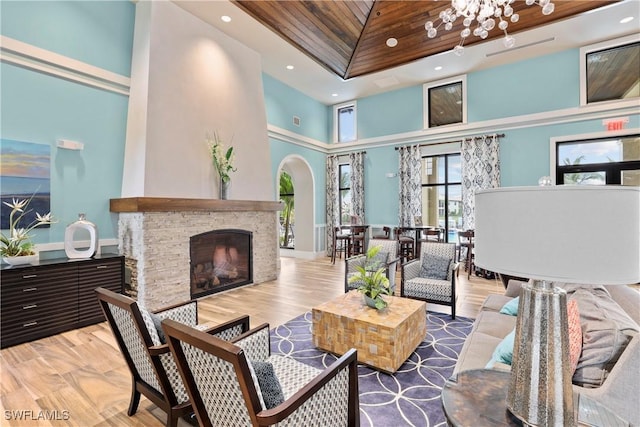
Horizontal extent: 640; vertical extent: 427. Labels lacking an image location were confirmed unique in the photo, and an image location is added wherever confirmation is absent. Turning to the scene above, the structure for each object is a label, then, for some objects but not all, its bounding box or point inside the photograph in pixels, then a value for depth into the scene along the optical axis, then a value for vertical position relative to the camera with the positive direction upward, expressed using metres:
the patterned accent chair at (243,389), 1.18 -0.72
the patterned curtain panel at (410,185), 7.77 +1.13
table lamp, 0.81 -0.07
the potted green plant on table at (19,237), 3.33 -0.19
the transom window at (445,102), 7.27 +3.13
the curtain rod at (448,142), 6.75 +2.13
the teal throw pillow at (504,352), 1.68 -0.69
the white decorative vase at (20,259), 3.29 -0.42
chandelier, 3.22 +2.35
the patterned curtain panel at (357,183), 8.58 +1.26
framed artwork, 3.51 +0.54
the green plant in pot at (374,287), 2.97 -0.58
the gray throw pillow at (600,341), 1.45 -0.53
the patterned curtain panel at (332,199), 8.95 +0.84
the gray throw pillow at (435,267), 4.25 -0.52
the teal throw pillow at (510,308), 2.68 -0.69
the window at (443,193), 7.48 +0.93
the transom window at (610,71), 5.62 +3.07
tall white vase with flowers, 5.02 +1.09
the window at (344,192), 9.13 +1.07
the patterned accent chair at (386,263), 4.33 -0.49
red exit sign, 5.65 +2.06
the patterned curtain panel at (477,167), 6.77 +1.43
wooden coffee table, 2.63 -0.93
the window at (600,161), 5.67 +1.40
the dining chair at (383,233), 8.12 -0.13
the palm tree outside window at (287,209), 10.03 +0.57
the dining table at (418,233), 7.11 -0.08
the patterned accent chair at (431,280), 3.86 -0.68
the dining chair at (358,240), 7.89 -0.31
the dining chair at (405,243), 7.16 -0.33
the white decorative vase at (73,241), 3.76 -0.21
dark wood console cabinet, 3.21 -0.83
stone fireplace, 4.17 -0.19
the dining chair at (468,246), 6.18 -0.33
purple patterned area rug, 2.13 -1.25
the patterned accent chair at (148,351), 1.73 -0.78
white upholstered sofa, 1.28 -0.68
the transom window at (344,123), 9.01 +3.10
